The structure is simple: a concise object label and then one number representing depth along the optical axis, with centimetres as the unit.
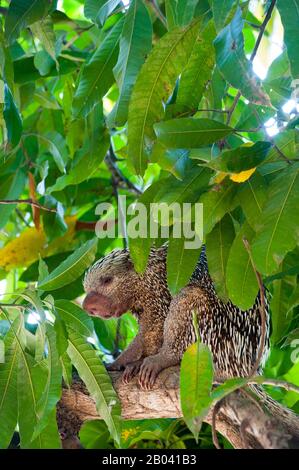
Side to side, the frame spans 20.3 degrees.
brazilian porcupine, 333
